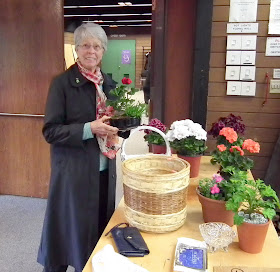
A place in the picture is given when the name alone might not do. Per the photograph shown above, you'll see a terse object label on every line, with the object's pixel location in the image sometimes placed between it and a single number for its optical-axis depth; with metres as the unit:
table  1.10
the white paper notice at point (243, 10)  2.58
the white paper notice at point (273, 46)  2.62
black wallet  1.15
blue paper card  1.07
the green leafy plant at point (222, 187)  1.26
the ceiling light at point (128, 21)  14.30
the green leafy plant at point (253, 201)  1.18
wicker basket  1.21
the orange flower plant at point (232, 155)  1.52
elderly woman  1.70
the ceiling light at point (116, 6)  9.98
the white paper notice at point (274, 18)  2.56
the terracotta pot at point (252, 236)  1.13
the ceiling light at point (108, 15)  11.91
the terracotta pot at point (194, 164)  1.86
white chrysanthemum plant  1.79
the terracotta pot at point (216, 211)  1.29
